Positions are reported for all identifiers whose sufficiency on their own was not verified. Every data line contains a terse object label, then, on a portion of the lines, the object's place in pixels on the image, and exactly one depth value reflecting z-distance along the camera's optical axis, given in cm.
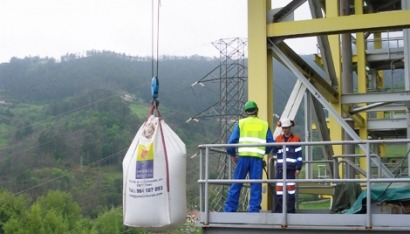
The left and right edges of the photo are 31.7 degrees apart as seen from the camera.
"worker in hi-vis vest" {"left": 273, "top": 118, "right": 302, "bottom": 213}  930
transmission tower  4700
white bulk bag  801
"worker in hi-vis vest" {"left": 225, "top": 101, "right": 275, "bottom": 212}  884
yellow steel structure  1002
